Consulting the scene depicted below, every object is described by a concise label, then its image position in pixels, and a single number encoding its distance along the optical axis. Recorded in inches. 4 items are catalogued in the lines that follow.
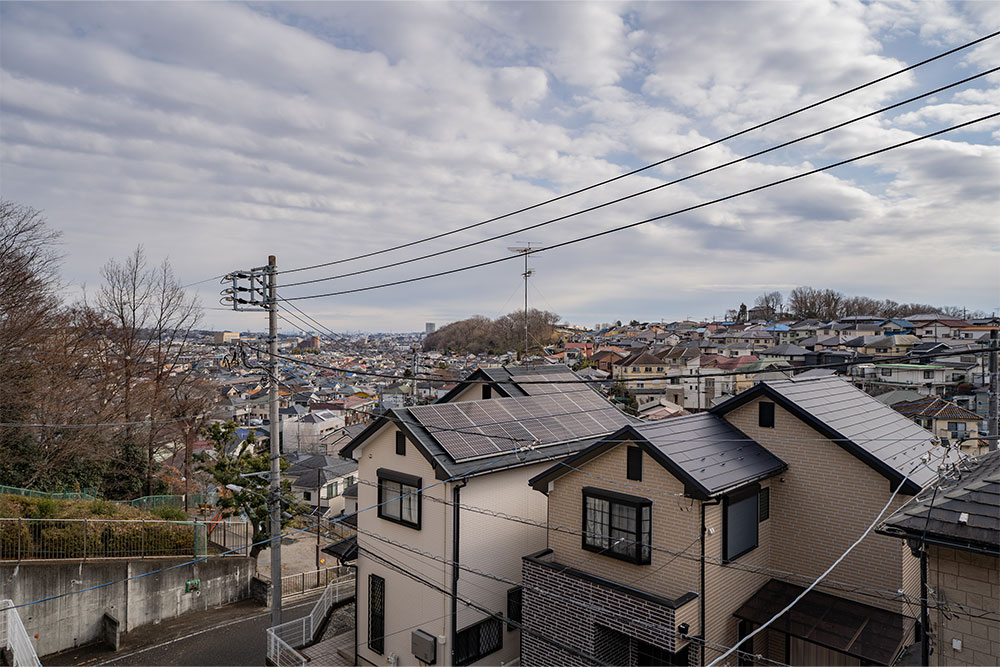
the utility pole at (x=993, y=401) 413.4
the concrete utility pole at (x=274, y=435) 454.3
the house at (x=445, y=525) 427.8
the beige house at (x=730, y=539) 345.4
